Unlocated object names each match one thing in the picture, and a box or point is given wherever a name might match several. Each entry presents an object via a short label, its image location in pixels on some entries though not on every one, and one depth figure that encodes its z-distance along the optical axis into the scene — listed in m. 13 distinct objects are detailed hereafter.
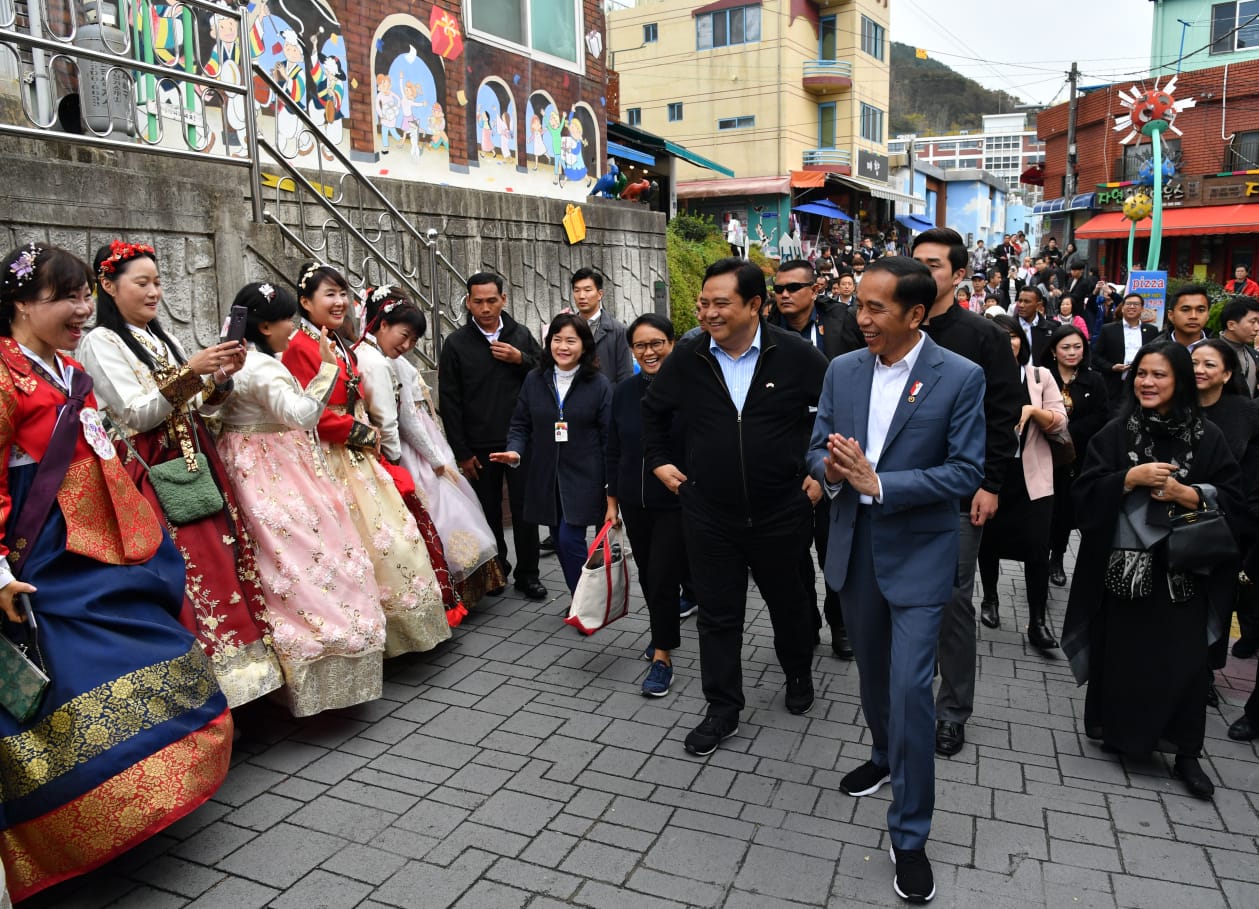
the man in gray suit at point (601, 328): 6.53
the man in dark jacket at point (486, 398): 6.02
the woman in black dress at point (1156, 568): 3.67
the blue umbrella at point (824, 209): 30.73
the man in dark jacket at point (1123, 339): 8.47
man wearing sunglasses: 4.98
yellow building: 32.69
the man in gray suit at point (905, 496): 3.04
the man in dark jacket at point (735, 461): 3.95
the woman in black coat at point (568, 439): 5.39
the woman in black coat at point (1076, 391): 5.44
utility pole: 28.72
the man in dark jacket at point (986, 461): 3.82
